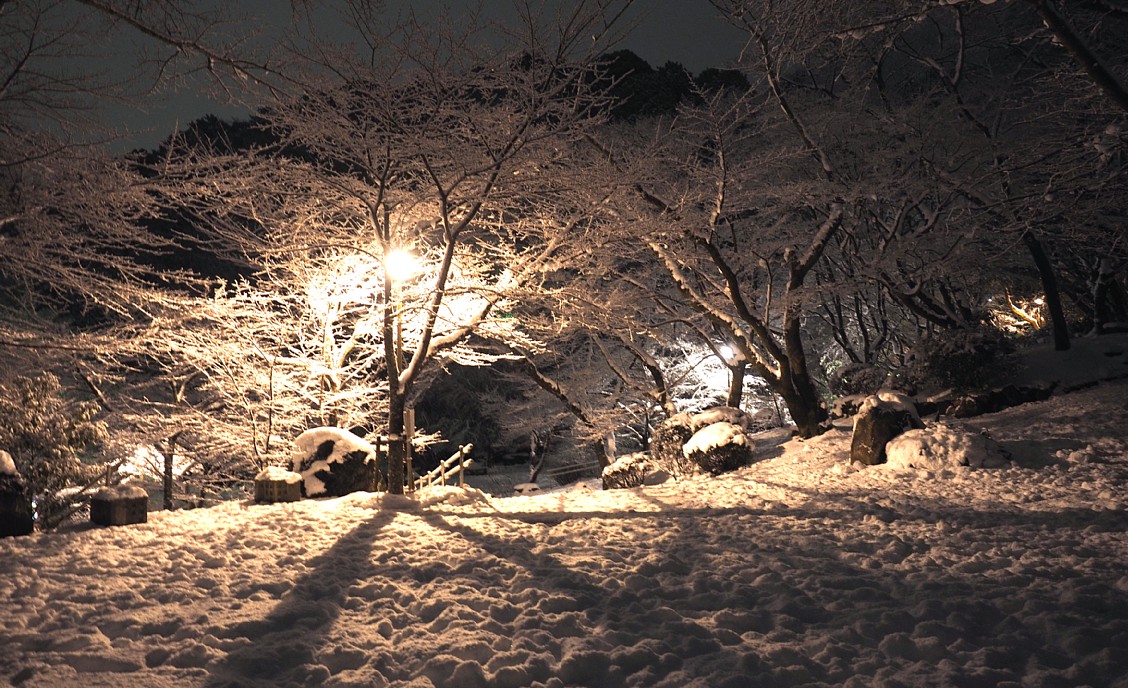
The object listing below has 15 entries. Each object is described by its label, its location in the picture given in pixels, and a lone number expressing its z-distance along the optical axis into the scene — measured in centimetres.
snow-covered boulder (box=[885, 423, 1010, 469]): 789
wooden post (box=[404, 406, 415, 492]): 900
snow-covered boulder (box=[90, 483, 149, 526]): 664
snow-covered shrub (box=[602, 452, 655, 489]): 1125
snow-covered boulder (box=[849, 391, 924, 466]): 903
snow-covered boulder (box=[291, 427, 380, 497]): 917
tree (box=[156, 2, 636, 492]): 802
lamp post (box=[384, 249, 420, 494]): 855
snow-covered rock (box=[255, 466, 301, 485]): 838
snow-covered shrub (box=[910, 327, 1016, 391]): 1134
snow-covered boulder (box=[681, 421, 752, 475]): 1077
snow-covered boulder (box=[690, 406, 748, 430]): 1210
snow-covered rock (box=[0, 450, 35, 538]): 609
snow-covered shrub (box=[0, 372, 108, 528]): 896
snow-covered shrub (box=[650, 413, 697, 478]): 1184
